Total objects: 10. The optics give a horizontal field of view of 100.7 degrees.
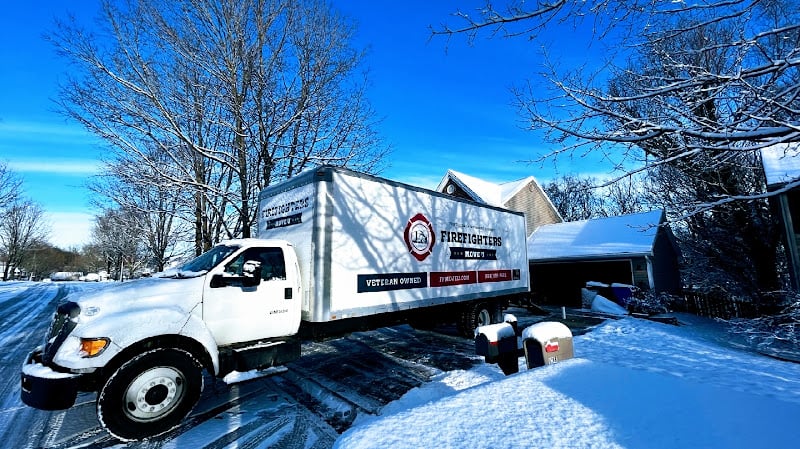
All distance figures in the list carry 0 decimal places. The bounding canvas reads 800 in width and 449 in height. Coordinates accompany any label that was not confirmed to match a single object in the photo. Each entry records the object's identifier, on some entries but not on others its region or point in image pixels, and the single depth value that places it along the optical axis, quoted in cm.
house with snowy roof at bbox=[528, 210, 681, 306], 1648
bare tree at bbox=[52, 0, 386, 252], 1079
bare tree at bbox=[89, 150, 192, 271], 1116
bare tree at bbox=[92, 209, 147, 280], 1749
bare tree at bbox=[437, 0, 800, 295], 339
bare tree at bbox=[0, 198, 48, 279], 4053
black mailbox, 502
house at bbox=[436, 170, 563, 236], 2380
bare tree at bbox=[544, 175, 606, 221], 4322
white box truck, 384
